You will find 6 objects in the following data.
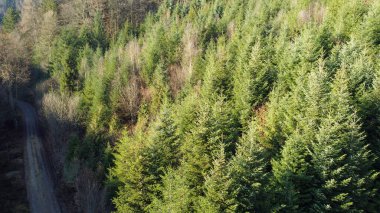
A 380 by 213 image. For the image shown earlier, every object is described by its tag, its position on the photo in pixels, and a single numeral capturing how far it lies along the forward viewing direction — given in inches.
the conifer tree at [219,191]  661.9
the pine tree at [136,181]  935.7
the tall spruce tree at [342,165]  727.1
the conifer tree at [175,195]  752.8
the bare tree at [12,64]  2177.7
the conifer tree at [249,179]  689.6
